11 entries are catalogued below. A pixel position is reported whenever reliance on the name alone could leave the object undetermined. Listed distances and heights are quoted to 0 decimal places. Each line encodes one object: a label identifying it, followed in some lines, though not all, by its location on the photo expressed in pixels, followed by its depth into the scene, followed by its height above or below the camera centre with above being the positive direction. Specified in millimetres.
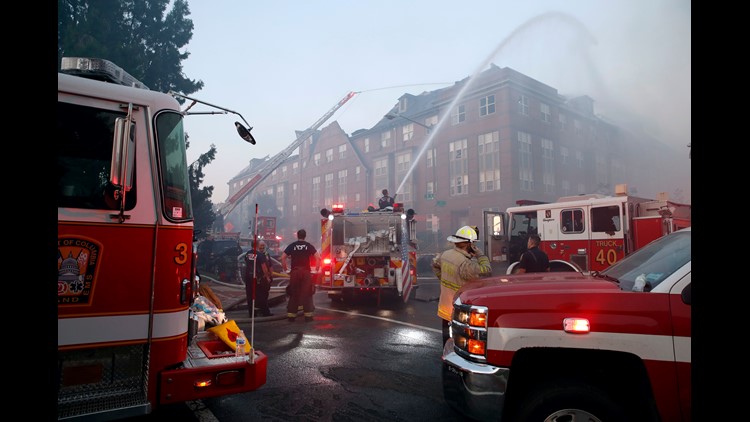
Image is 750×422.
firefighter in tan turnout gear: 5137 -464
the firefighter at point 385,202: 13231 +799
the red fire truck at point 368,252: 11070 -626
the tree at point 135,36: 12938 +6611
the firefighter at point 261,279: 9656 -1133
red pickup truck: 2469 -746
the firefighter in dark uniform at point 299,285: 9012 -1174
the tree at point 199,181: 18328 +1990
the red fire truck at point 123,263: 2902 -241
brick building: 34656 +6639
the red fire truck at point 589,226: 9438 +39
